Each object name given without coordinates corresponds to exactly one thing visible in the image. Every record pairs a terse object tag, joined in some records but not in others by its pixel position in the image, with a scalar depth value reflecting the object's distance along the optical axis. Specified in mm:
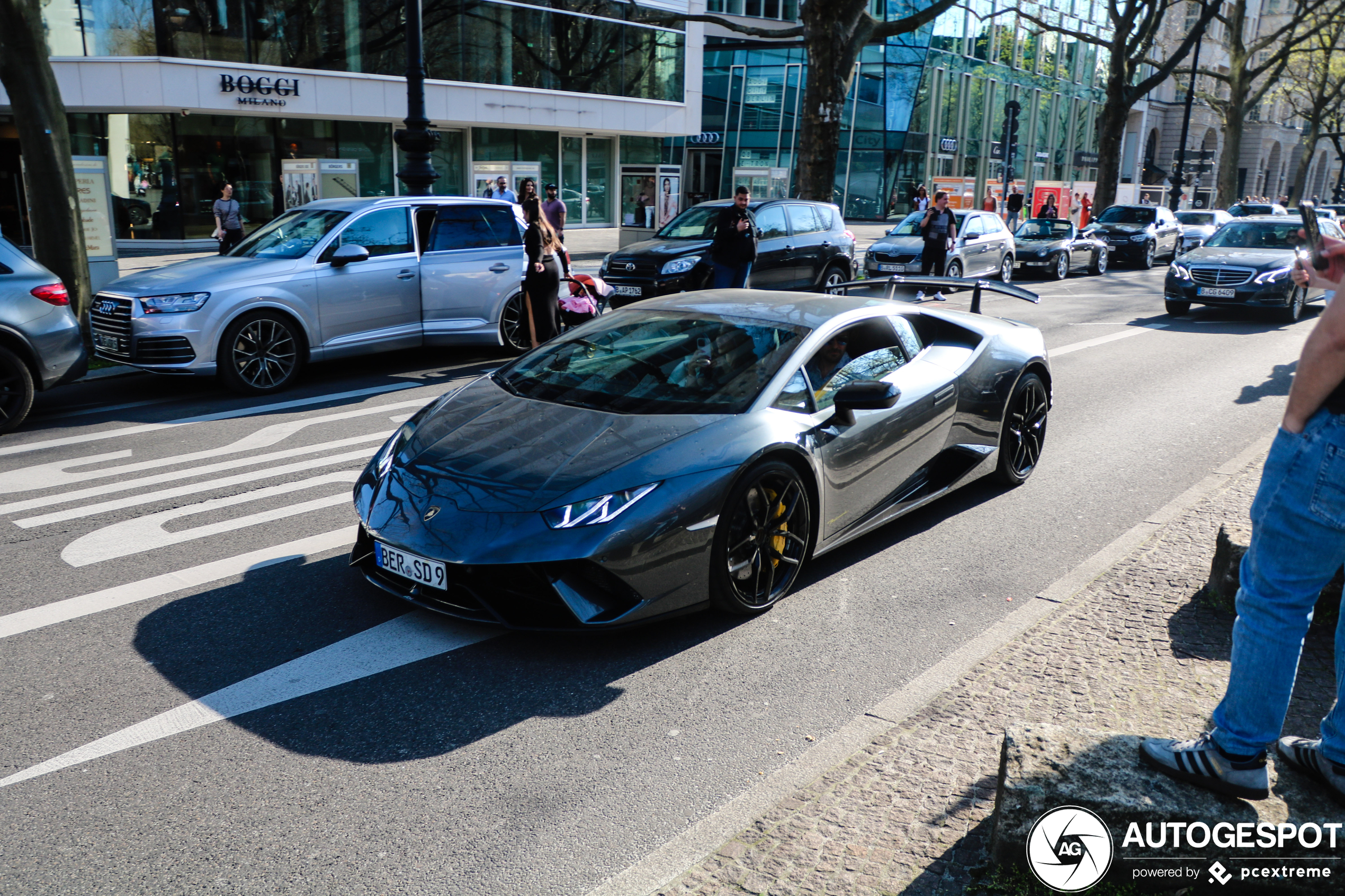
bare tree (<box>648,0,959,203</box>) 19516
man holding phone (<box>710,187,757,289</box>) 13586
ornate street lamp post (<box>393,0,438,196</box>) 13805
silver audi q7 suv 9109
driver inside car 5105
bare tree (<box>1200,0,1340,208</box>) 40812
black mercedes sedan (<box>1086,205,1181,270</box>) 28094
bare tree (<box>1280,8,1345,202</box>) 53281
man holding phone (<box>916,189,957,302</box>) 18891
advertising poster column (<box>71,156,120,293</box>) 12391
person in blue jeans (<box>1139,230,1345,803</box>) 2473
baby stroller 11578
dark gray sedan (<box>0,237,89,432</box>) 7832
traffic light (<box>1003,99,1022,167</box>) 28078
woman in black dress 10602
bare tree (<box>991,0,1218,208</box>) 33844
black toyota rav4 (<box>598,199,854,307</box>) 15133
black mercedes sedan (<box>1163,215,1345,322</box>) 16094
